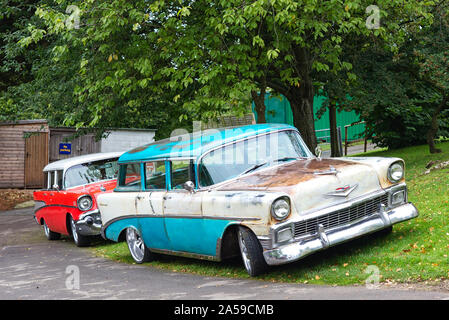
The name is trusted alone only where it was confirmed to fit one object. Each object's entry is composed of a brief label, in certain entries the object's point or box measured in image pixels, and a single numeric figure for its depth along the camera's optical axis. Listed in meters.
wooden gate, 25.27
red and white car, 11.06
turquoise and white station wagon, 6.39
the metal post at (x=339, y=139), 24.83
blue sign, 26.37
